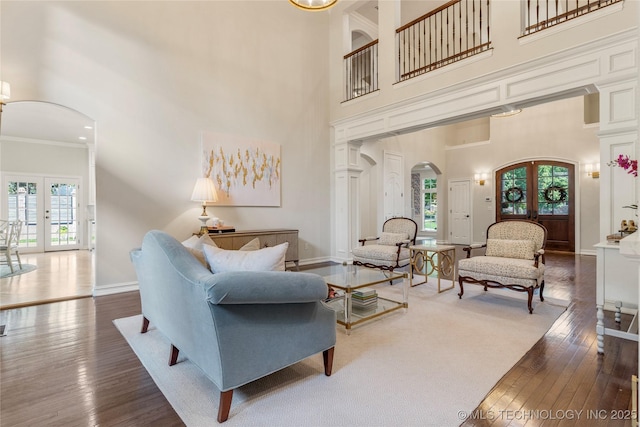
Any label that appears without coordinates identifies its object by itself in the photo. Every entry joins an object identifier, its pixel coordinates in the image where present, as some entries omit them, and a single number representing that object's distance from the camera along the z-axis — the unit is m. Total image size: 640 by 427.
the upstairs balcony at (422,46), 3.96
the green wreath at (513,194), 8.53
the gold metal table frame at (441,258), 4.20
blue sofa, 1.49
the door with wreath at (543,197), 7.77
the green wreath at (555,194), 7.85
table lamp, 4.43
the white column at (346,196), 6.27
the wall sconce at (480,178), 9.12
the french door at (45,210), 7.52
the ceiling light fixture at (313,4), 3.36
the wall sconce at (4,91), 3.02
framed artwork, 4.90
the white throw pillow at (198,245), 2.16
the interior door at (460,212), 9.43
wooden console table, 4.49
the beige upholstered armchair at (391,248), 4.52
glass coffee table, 2.72
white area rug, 1.64
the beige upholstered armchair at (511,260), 3.28
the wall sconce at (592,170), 7.25
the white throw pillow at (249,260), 1.85
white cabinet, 2.80
